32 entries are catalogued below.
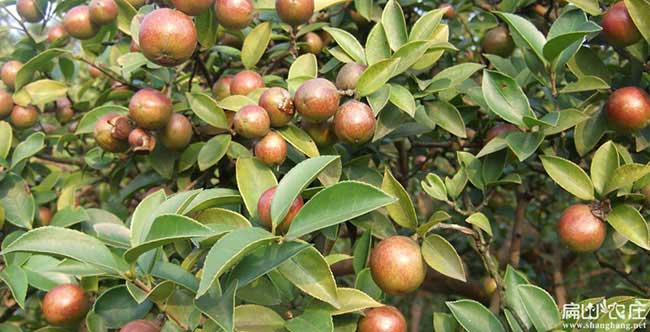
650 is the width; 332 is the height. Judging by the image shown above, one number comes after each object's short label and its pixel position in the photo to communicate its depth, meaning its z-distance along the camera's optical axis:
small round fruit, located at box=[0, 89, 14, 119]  0.74
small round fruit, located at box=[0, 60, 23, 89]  0.75
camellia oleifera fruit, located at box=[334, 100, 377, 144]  0.55
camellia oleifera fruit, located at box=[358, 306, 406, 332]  0.53
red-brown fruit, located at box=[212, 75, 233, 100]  0.67
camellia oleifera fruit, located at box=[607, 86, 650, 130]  0.58
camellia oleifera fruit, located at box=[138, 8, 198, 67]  0.57
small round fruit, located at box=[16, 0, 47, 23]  0.75
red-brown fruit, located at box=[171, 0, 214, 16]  0.59
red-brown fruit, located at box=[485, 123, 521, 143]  0.63
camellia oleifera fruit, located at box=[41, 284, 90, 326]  0.57
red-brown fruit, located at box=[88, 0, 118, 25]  0.68
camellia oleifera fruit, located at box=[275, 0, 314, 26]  0.63
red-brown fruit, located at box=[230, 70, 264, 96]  0.63
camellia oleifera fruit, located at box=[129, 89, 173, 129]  0.61
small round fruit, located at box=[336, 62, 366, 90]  0.59
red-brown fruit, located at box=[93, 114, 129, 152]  0.63
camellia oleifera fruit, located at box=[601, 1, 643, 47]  0.59
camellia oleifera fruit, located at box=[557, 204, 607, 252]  0.56
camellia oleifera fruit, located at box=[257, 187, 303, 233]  0.51
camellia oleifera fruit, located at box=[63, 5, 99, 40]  0.69
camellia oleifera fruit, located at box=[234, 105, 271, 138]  0.56
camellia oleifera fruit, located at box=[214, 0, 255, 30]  0.62
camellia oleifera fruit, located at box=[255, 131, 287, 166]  0.57
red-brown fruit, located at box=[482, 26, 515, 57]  0.75
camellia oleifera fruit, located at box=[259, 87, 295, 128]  0.58
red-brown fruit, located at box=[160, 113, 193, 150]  0.63
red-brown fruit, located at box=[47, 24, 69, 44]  0.76
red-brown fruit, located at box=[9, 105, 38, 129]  0.75
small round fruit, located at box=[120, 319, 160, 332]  0.49
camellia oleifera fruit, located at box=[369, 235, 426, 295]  0.53
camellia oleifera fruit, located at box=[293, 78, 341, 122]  0.55
